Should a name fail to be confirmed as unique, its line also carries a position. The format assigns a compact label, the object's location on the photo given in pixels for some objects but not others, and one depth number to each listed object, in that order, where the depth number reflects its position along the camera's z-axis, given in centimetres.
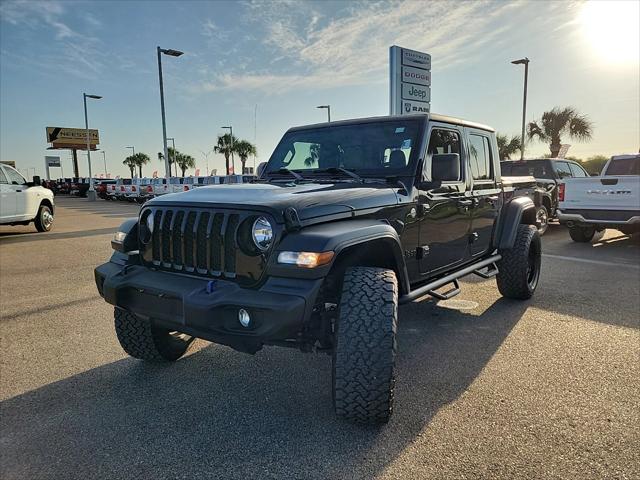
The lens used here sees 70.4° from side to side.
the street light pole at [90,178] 3153
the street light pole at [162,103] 1958
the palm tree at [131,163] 9089
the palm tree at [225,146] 6025
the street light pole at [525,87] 2414
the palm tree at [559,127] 3281
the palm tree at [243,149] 6052
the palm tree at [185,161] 7944
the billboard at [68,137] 6762
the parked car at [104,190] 3166
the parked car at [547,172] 1120
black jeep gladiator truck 237
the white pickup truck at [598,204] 820
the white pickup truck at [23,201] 1069
